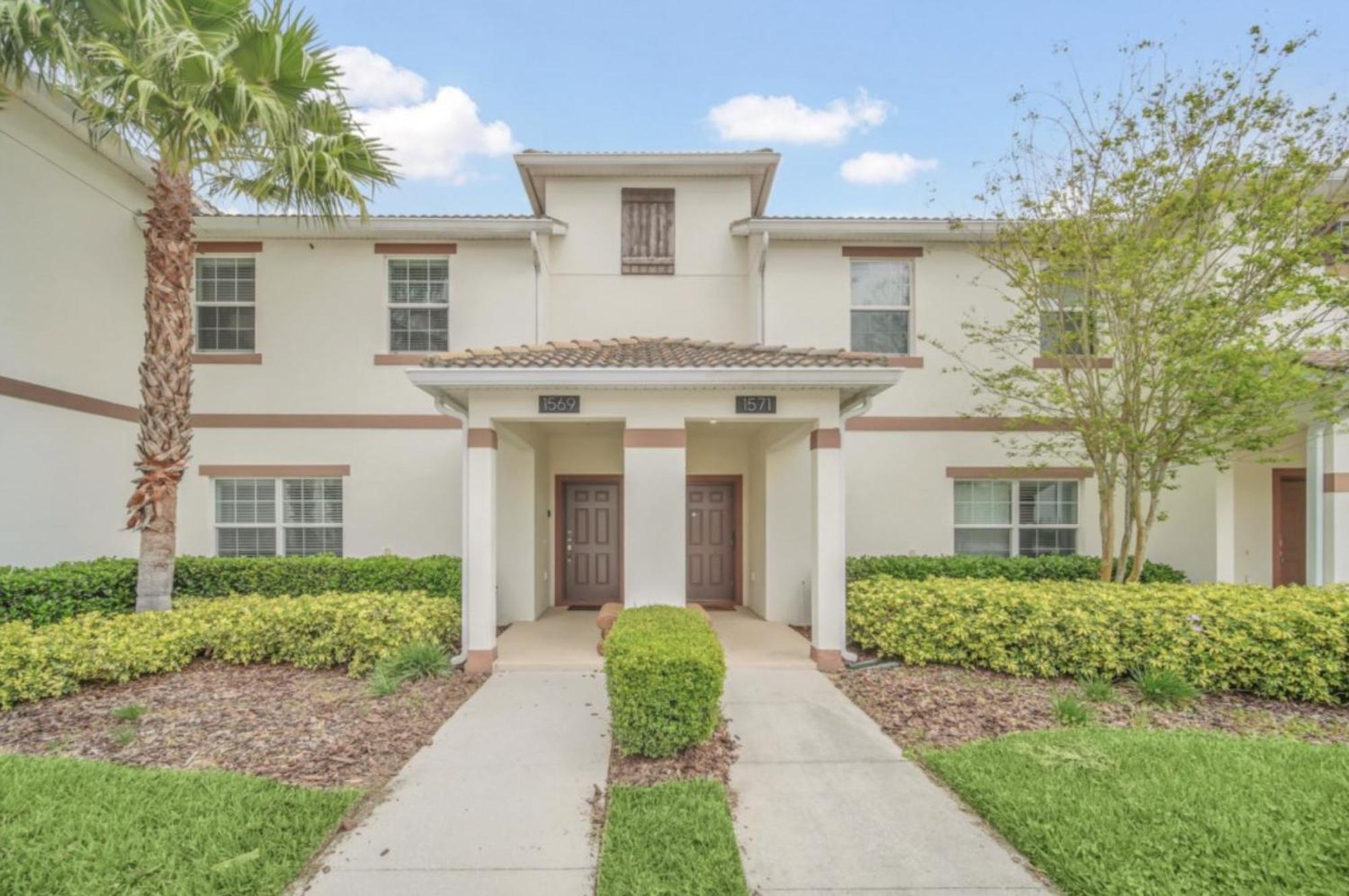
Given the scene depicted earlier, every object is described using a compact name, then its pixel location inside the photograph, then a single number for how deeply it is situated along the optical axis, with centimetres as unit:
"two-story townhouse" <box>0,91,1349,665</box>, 892
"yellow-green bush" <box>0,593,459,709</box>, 636
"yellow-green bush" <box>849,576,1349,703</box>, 619
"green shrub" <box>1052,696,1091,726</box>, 547
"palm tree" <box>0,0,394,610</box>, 639
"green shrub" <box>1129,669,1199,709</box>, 605
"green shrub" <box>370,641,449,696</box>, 663
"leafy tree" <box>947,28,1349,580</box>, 720
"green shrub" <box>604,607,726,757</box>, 456
